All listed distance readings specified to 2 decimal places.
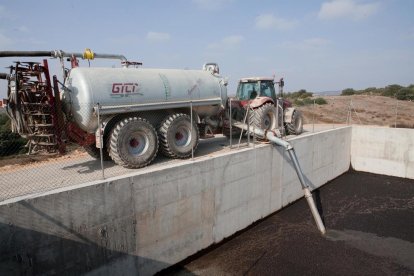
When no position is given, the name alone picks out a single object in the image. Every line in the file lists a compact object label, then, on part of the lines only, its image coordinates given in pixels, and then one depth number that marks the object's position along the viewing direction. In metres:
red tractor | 11.53
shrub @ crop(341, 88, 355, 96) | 56.40
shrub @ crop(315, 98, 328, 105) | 34.97
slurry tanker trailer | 7.14
